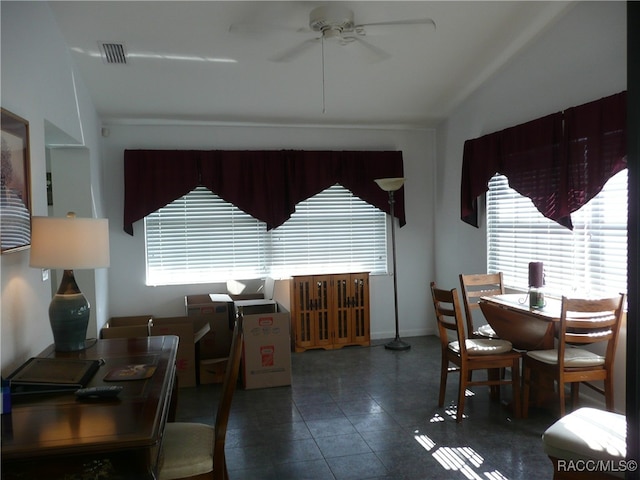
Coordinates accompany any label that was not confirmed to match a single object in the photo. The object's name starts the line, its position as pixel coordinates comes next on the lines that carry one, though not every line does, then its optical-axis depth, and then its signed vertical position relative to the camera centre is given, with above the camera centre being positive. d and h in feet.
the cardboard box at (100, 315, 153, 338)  13.38 -2.55
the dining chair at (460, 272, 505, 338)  13.17 -1.74
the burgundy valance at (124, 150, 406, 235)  16.76 +2.01
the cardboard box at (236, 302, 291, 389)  13.78 -3.25
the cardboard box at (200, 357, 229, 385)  14.20 -3.86
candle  11.96 -1.12
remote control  6.09 -1.90
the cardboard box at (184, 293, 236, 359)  14.94 -2.74
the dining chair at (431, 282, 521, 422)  11.14 -2.85
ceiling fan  10.29 +4.30
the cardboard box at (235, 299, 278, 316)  14.80 -2.17
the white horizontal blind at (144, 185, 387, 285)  17.47 -0.24
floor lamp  17.03 -0.07
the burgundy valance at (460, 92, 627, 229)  10.76 +1.83
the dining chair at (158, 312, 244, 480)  6.49 -2.86
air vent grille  12.14 +4.60
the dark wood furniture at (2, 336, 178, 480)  4.94 -2.02
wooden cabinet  17.46 -2.77
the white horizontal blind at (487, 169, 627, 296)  11.18 -0.37
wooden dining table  11.31 -2.19
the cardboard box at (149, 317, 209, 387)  13.70 -2.96
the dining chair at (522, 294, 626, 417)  9.96 -2.42
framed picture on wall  7.10 +0.81
